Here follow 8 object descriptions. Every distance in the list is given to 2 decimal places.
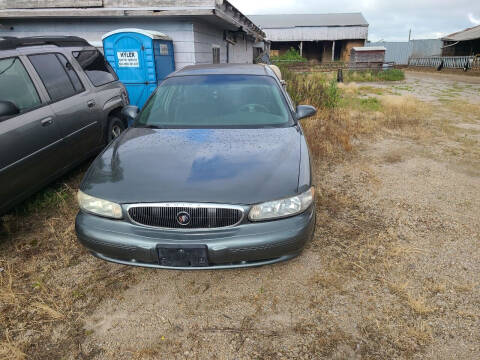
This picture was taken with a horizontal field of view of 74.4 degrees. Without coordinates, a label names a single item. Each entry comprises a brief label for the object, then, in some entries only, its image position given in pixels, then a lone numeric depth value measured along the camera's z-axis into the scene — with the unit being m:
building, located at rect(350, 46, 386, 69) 21.62
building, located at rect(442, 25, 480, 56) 27.44
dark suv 2.89
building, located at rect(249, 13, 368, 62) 33.97
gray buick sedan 2.06
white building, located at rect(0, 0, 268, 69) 7.18
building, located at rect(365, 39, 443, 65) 33.22
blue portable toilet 6.49
